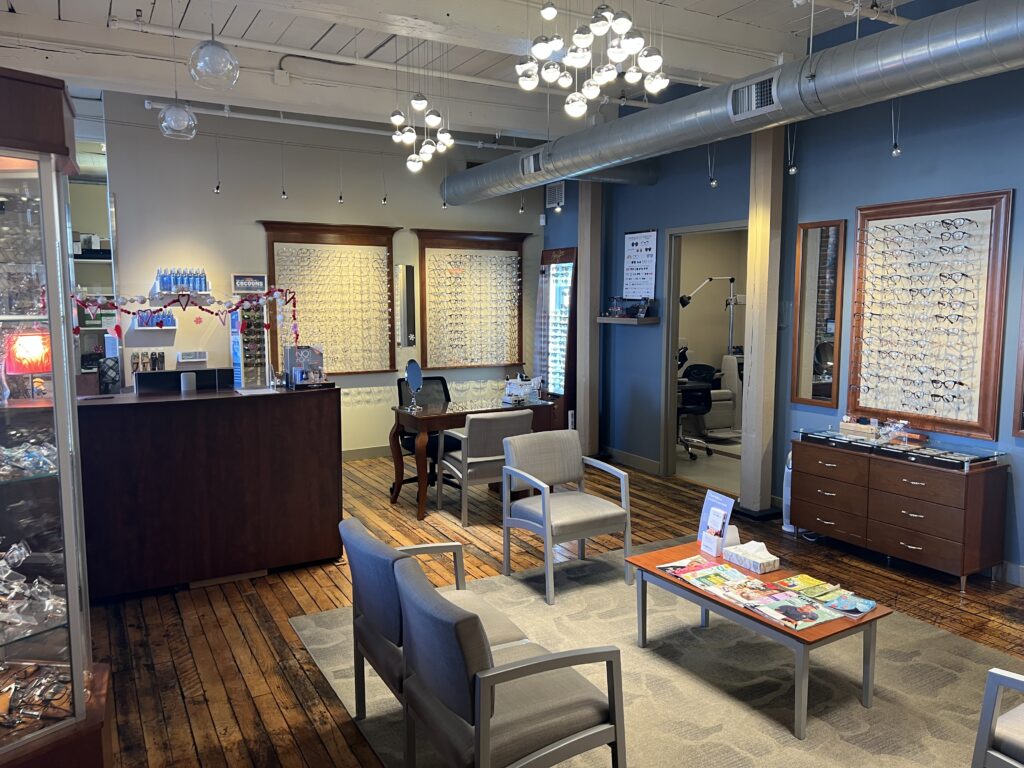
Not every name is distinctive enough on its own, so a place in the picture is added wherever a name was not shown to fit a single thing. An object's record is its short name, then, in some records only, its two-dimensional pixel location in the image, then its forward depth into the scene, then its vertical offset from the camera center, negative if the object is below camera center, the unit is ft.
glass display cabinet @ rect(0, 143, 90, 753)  7.09 -1.55
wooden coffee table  9.32 -4.09
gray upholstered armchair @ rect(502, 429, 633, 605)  13.64 -3.67
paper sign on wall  23.50 +1.69
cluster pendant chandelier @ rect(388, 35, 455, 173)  13.56 +3.83
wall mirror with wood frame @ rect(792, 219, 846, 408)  17.43 +0.11
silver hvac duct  10.61 +3.99
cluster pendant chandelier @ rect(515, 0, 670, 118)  8.89 +3.45
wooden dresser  13.83 -3.82
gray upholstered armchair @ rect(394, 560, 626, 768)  6.79 -3.95
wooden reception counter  13.51 -3.27
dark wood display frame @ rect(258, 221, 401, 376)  24.26 +2.77
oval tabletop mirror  19.93 -1.64
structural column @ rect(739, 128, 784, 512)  18.01 +0.07
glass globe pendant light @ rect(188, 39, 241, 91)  9.55 +3.33
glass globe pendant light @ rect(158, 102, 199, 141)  12.70 +3.41
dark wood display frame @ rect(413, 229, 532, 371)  26.94 +2.84
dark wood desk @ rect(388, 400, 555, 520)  18.72 -2.79
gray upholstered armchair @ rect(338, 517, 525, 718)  8.30 -3.61
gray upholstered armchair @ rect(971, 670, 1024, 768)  7.22 -4.17
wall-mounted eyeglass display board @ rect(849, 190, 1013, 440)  14.40 +0.10
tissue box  11.40 -3.77
